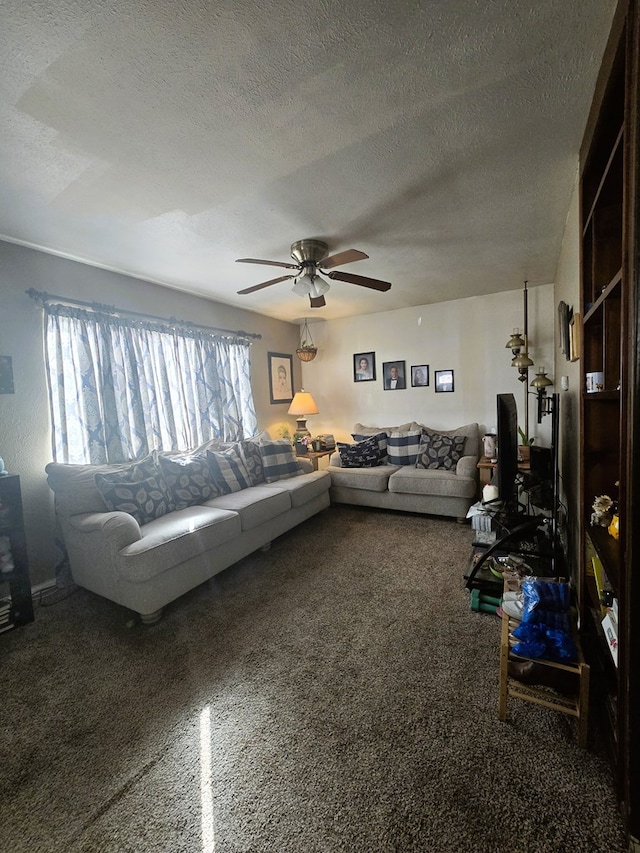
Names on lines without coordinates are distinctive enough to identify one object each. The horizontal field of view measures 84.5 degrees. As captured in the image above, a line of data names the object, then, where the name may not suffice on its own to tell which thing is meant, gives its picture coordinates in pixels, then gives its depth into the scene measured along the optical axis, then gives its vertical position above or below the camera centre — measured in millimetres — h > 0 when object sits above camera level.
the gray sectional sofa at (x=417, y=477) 3590 -795
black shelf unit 2188 -878
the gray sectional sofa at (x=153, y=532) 2109 -802
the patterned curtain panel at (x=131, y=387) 2709 +253
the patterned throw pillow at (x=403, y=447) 4234 -532
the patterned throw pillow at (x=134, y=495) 2475 -583
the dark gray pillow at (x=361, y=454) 4289 -602
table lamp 4672 +36
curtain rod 2523 +903
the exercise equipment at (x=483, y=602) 2094 -1215
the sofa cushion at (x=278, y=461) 3641 -556
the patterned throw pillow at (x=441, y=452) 3938 -571
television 2078 -329
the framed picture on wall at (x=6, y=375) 2389 +311
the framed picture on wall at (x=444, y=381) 4461 +261
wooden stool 1262 -1131
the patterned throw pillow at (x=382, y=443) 4418 -492
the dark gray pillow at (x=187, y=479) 2891 -568
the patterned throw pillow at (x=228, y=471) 3242 -568
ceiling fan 2504 +990
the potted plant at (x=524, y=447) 3684 -529
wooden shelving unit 911 +13
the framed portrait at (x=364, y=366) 4930 +544
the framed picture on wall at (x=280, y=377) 4820 +444
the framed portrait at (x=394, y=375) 4750 +386
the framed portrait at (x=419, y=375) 4605 +353
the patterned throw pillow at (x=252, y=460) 3529 -510
